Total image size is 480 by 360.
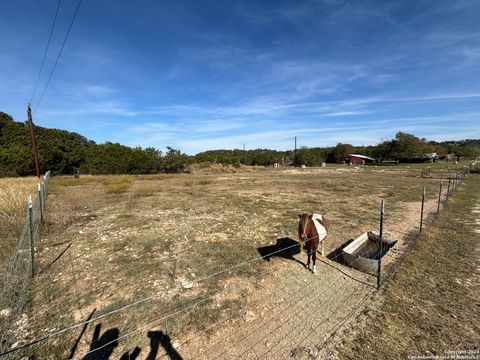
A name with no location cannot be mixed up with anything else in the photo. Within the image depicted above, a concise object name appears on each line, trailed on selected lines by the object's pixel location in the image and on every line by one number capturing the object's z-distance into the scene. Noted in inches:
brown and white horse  200.8
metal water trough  203.9
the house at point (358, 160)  2496.3
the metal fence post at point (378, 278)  179.2
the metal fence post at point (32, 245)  195.9
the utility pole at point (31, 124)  853.2
